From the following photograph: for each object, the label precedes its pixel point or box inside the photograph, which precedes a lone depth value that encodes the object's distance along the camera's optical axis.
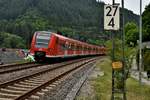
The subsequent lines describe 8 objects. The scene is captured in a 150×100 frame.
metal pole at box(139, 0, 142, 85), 21.86
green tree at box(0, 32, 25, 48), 114.38
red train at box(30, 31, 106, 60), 38.44
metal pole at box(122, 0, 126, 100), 12.55
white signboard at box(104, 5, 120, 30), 12.16
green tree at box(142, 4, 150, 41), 84.04
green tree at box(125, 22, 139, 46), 94.46
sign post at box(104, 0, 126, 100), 12.16
